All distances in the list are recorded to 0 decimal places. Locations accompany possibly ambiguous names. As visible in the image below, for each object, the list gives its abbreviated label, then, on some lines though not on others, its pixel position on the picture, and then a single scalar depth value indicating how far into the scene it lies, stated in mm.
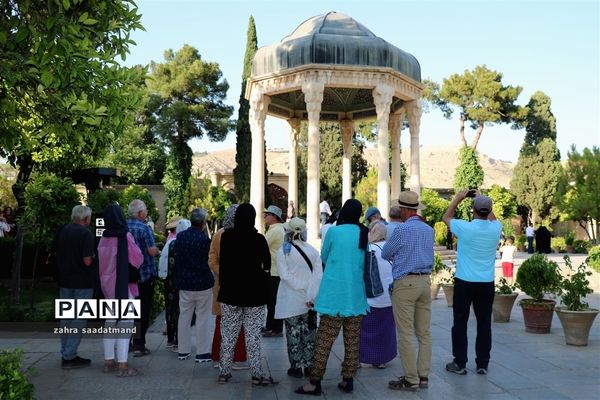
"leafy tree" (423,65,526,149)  44438
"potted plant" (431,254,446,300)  12180
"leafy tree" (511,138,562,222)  40594
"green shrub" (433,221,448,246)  27953
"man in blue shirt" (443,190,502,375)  6281
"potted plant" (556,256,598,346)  7684
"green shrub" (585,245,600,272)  17070
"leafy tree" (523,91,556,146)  44562
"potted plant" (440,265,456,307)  11305
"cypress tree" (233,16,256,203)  32094
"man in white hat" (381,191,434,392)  5664
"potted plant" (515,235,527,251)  35438
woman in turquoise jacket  5418
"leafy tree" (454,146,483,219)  40219
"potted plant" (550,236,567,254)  33281
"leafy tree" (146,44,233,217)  37094
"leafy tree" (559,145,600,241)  28328
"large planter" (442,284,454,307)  11305
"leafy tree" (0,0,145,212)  4648
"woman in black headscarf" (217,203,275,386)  5750
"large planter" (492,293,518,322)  9648
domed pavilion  18906
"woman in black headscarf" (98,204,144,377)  6293
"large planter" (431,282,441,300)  12516
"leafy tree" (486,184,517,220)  39938
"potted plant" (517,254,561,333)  8492
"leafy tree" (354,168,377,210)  31703
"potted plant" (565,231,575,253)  32812
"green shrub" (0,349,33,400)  4039
